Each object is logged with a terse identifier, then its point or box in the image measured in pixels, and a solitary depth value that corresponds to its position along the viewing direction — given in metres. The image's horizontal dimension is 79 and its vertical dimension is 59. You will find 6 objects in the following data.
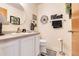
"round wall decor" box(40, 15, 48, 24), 1.47
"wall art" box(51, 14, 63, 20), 1.44
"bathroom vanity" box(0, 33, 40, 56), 1.25
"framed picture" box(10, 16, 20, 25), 1.43
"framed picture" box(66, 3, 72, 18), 1.43
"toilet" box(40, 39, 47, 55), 1.49
